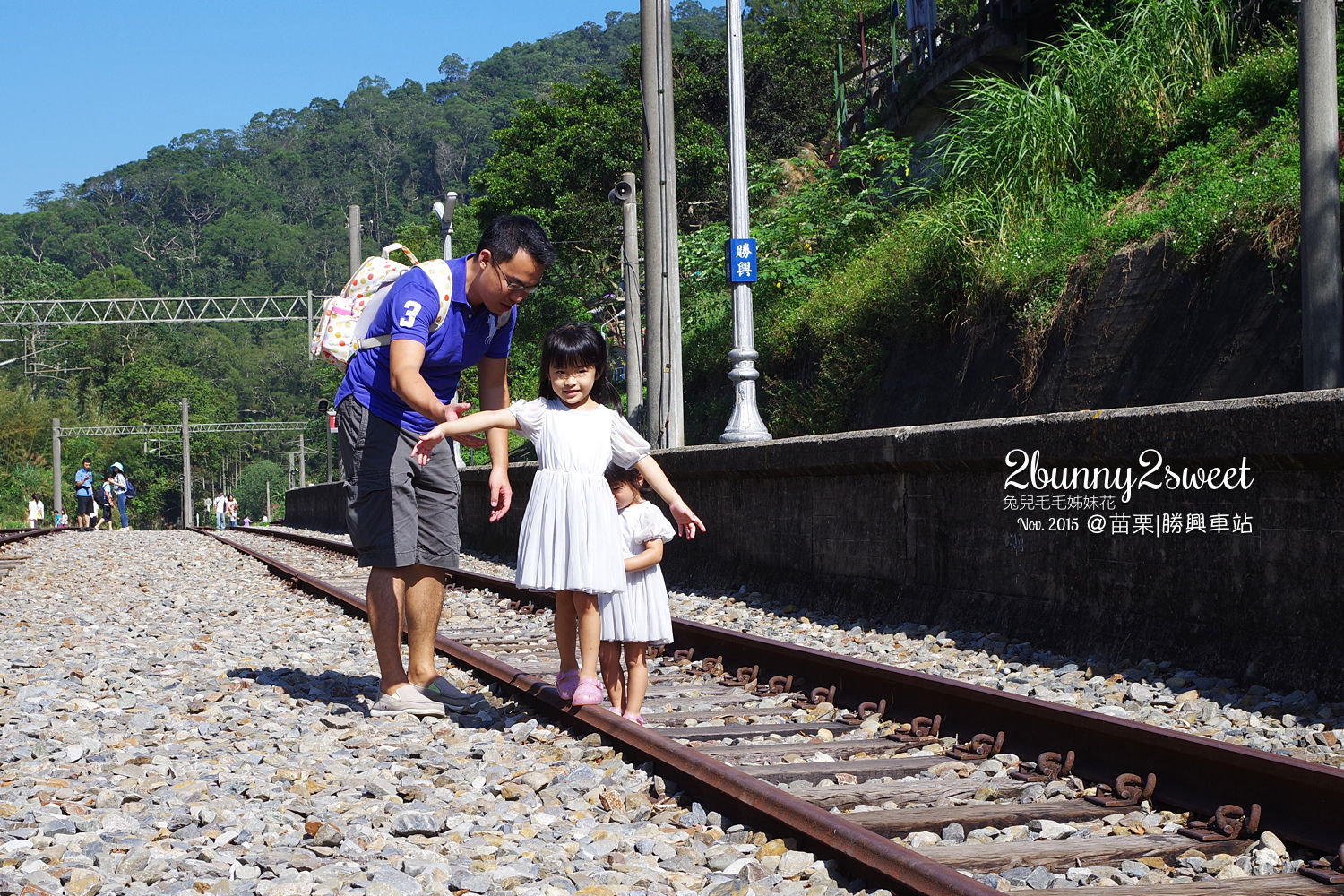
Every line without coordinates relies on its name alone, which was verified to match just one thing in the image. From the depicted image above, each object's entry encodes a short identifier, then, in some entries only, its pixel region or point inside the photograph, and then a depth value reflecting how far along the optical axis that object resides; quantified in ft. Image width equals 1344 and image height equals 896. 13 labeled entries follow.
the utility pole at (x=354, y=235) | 96.68
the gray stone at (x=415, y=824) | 10.96
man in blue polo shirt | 15.60
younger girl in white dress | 15.25
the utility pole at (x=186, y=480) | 203.41
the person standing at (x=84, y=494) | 107.96
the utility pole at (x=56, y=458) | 195.52
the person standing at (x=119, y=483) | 119.55
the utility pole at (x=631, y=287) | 66.39
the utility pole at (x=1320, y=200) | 23.48
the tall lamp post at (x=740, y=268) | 40.50
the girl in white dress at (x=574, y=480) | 14.55
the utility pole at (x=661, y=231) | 50.01
